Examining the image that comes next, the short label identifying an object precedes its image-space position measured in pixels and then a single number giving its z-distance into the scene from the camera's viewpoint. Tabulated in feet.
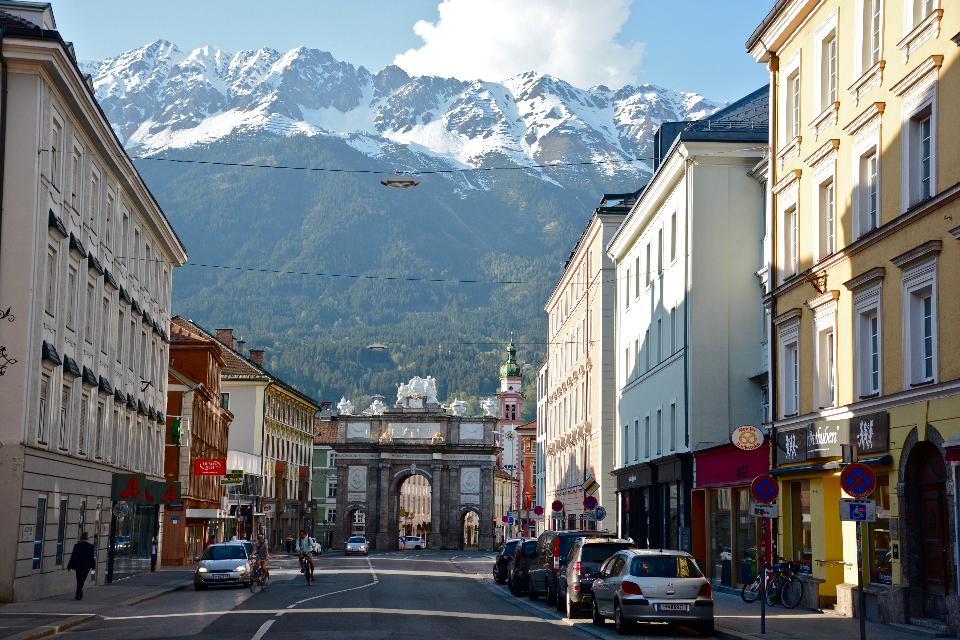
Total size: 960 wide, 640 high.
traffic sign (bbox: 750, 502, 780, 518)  82.53
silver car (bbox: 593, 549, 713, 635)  76.84
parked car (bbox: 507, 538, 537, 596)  129.29
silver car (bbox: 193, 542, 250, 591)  136.36
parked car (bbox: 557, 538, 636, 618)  94.79
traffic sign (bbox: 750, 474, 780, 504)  81.46
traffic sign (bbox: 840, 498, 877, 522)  63.62
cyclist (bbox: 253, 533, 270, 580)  138.00
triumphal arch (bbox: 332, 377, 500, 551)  424.46
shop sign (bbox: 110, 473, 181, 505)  138.92
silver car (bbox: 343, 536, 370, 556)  326.03
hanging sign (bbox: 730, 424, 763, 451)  103.40
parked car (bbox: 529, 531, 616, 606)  108.88
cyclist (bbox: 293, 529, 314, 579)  147.54
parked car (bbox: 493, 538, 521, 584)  154.51
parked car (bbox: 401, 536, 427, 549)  432.66
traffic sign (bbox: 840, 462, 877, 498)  64.95
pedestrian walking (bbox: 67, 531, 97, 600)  109.91
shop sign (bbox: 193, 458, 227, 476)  191.31
